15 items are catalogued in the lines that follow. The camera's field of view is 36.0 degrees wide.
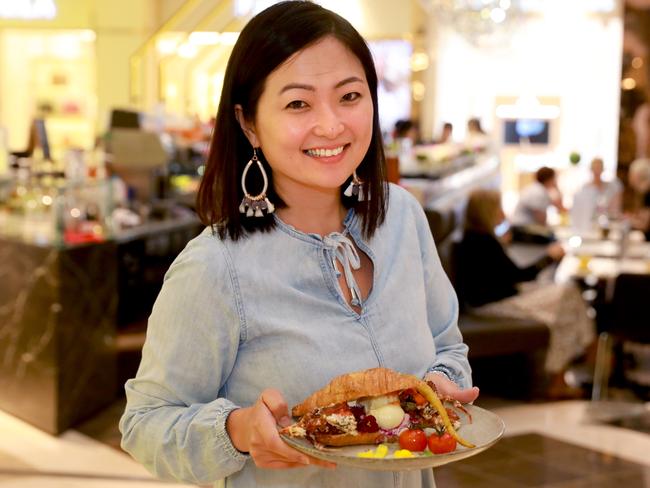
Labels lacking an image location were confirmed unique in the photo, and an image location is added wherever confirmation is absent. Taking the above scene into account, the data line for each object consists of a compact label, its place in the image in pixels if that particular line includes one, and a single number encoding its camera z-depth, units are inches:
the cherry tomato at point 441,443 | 50.2
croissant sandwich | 51.7
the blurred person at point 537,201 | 374.9
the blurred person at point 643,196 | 331.9
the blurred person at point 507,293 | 235.1
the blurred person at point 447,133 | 572.7
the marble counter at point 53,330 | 191.5
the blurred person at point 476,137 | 513.7
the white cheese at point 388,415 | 53.2
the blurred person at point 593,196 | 373.1
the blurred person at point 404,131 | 519.8
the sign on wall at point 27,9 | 633.0
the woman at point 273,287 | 54.9
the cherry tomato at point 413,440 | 51.4
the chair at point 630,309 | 219.3
